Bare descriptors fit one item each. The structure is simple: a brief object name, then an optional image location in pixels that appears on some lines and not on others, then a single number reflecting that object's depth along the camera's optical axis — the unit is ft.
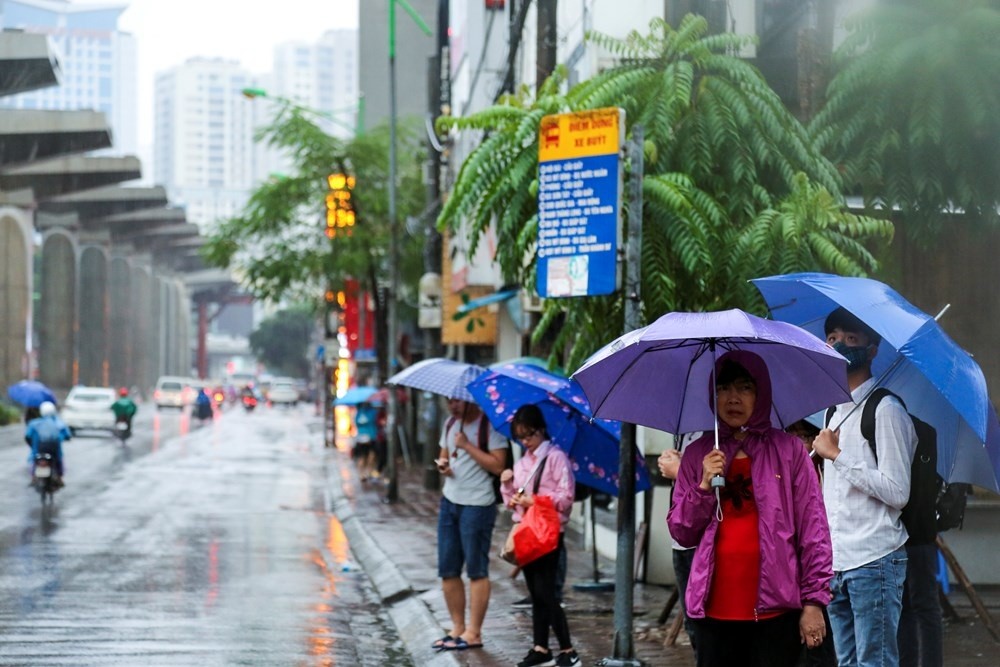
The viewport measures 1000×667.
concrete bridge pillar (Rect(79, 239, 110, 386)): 318.04
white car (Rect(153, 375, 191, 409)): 271.49
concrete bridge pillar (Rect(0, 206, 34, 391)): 233.96
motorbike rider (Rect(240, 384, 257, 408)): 302.64
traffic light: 115.24
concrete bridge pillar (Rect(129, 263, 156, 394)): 368.07
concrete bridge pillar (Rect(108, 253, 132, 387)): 346.74
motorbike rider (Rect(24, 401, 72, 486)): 76.38
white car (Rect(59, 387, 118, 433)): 159.19
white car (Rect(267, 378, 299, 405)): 346.33
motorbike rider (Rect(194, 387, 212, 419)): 214.90
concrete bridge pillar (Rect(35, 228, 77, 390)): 283.18
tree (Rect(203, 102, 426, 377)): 114.93
